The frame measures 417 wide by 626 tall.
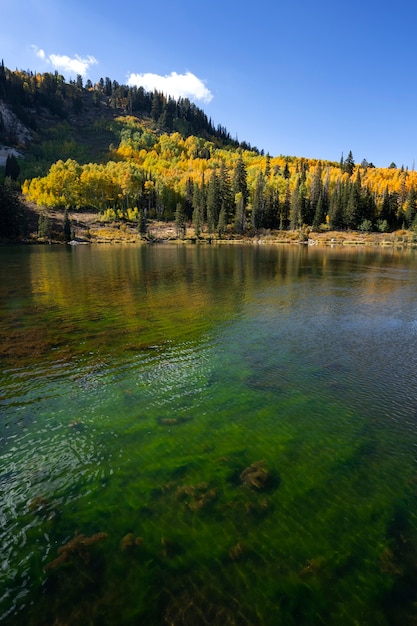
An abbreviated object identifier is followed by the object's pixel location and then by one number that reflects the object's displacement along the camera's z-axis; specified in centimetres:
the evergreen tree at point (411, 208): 16088
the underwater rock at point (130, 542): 830
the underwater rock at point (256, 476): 1040
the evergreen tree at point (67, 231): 14125
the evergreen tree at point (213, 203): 16050
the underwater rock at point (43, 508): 922
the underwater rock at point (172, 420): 1343
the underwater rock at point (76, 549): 791
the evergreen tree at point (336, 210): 15925
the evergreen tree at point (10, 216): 12800
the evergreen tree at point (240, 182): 17602
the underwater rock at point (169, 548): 809
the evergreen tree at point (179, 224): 15750
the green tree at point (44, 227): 13538
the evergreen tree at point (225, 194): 16545
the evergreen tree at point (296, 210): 16038
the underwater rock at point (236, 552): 804
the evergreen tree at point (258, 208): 16265
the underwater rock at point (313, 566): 774
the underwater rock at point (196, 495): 959
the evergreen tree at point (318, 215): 15912
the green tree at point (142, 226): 15415
